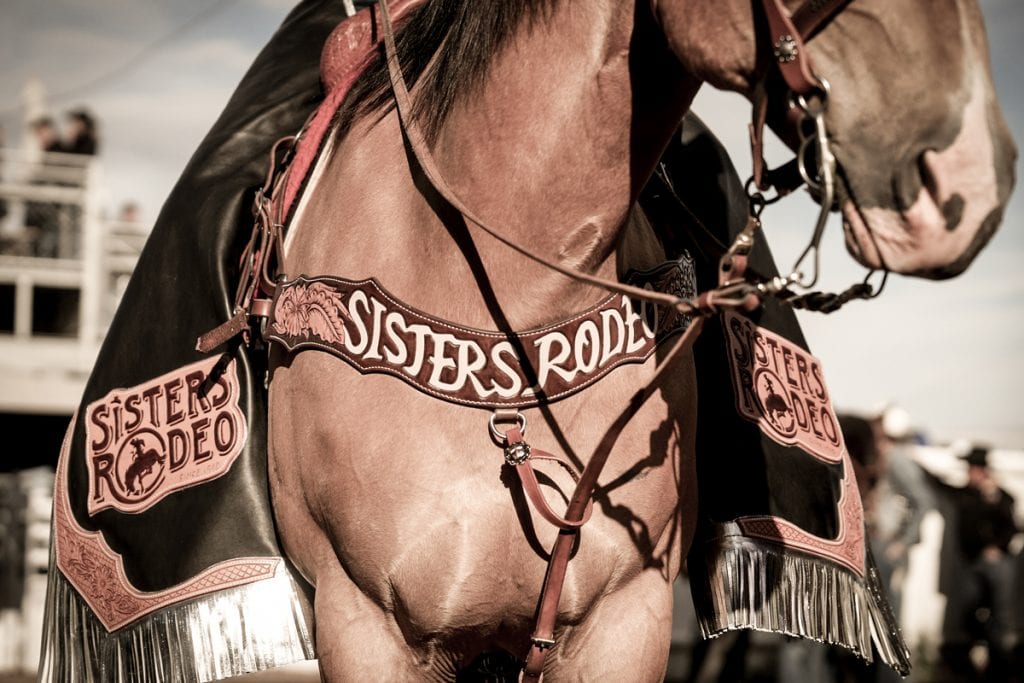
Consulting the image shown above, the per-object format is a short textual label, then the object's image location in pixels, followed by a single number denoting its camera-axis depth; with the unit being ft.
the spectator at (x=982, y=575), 31.89
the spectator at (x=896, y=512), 26.30
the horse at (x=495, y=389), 8.13
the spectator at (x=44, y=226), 35.40
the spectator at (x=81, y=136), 35.83
